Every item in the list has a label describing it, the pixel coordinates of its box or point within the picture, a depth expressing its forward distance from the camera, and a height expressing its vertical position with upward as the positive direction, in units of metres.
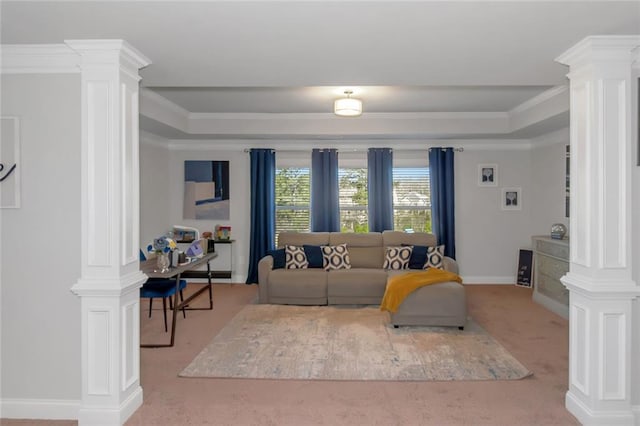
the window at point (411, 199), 7.59 +0.19
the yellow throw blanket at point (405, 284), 4.94 -0.83
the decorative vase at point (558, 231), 5.92 -0.28
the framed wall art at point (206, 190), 7.64 +0.36
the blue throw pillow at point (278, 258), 6.32 -0.68
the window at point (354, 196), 7.65 +0.25
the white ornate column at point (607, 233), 2.82 -0.15
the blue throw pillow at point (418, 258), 6.35 -0.68
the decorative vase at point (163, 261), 4.43 -0.51
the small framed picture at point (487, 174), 7.52 +0.61
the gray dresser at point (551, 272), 5.47 -0.81
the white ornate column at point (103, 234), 2.84 -0.15
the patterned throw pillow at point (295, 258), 6.35 -0.68
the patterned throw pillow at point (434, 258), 6.29 -0.68
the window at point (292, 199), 7.68 +0.20
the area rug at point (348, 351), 3.74 -1.34
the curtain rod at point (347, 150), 7.46 +1.03
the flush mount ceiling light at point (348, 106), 5.23 +1.23
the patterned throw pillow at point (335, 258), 6.38 -0.68
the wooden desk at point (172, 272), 4.18 -0.59
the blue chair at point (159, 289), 4.65 -0.82
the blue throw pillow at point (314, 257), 6.42 -0.67
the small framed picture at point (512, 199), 7.52 +0.19
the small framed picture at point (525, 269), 7.18 -0.95
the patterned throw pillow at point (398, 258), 6.41 -0.69
